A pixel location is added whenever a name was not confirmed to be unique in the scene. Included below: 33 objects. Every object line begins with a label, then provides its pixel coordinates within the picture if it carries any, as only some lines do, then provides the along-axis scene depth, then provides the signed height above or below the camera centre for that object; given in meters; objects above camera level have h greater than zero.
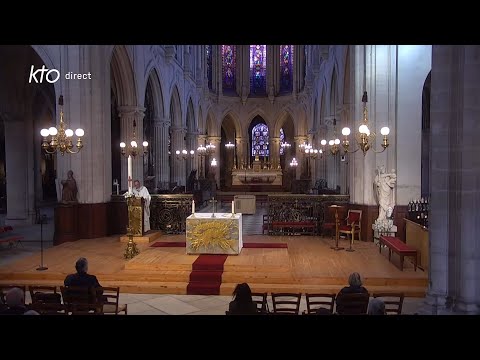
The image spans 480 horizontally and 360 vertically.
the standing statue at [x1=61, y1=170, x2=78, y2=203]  13.91 -0.48
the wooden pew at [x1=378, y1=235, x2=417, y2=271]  10.00 -1.70
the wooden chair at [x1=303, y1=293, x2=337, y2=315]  6.40 -1.76
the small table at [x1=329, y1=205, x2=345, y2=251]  12.62 -1.79
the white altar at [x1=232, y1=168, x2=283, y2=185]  34.75 -0.40
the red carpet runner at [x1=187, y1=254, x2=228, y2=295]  9.49 -2.18
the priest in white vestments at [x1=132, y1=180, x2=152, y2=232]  14.01 -0.82
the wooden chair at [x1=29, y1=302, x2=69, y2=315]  6.10 -1.74
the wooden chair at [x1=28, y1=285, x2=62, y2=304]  6.52 -1.73
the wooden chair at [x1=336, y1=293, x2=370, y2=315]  6.21 -1.75
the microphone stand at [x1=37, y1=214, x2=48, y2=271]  10.46 -2.12
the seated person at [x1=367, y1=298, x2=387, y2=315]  5.27 -1.53
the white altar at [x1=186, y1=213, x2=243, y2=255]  11.25 -1.51
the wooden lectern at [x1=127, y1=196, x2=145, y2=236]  12.95 -1.15
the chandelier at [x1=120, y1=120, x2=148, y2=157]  17.40 +1.02
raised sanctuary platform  9.57 -2.15
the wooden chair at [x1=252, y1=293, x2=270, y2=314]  6.33 -1.79
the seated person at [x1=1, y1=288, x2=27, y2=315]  5.43 -1.50
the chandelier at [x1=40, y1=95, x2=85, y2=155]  11.26 +0.88
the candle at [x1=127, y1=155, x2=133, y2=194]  11.43 -0.21
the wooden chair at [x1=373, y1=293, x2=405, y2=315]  6.25 -1.76
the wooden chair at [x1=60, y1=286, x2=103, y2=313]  6.65 -1.73
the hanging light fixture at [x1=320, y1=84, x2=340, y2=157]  16.11 +0.91
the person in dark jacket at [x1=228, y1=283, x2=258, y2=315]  5.47 -1.53
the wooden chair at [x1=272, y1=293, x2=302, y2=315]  6.47 -1.78
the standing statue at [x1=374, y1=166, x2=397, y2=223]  13.23 -0.60
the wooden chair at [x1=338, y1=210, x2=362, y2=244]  13.62 -1.48
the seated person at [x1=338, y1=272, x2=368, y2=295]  6.57 -1.62
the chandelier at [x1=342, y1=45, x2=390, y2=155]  10.97 +0.85
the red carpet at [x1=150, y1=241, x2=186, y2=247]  12.94 -2.00
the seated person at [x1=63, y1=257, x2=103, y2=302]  7.21 -1.63
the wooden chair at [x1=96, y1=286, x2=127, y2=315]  6.81 -1.98
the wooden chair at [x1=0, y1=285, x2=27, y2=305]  6.61 -1.75
